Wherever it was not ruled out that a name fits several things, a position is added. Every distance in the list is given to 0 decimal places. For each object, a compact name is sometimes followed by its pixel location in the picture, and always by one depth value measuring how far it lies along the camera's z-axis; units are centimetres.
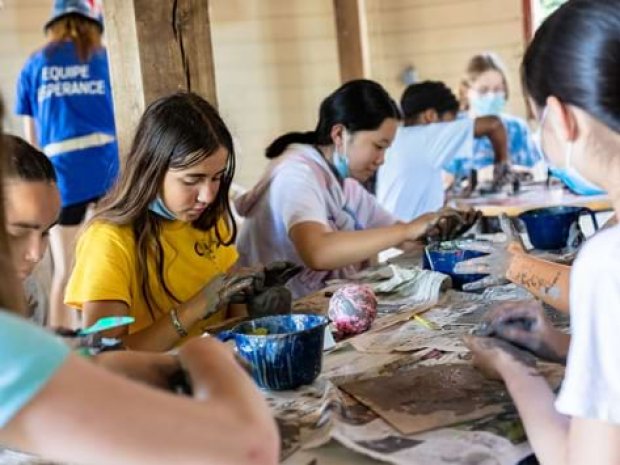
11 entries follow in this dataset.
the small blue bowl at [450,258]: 184
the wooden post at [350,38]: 475
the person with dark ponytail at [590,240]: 89
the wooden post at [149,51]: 208
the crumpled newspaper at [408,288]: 176
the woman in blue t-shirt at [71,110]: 348
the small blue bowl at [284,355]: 121
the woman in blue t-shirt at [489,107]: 428
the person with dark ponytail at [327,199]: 224
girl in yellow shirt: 170
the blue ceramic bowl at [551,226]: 216
